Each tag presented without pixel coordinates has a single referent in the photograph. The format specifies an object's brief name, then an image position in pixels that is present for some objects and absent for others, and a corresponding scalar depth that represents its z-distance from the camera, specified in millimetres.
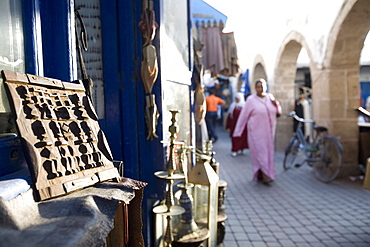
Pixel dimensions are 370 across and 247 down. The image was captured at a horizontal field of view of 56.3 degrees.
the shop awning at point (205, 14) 6412
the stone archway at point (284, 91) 9570
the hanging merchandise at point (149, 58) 2303
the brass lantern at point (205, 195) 2498
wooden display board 1009
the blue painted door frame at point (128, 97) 2400
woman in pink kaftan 5824
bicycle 5803
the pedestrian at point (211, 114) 10711
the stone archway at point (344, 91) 5863
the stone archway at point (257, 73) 13023
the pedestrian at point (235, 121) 8805
